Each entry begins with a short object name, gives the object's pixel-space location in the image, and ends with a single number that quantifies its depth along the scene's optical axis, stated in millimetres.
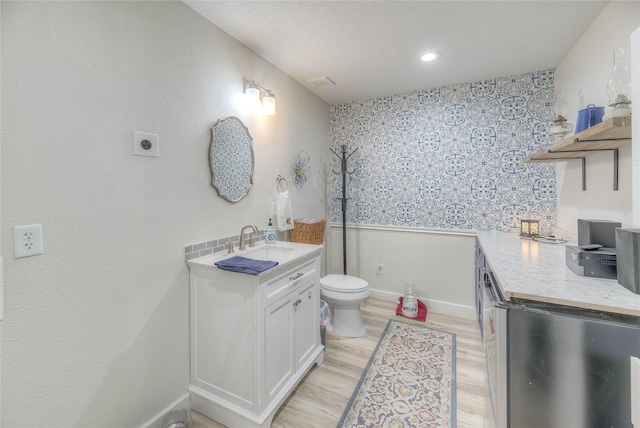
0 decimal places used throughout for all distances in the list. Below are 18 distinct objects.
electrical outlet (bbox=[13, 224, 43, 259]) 970
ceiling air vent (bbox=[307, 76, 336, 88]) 2535
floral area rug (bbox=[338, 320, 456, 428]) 1508
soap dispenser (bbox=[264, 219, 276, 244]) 2102
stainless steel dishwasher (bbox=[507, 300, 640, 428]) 887
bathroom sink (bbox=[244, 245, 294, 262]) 1798
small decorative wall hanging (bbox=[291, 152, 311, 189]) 2623
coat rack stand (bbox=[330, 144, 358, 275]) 3115
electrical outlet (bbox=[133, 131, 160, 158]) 1329
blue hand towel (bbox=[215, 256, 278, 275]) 1364
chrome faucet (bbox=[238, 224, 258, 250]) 1896
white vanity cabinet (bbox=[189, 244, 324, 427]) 1394
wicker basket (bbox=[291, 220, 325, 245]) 2459
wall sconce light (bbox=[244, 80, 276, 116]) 1948
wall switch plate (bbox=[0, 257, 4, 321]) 933
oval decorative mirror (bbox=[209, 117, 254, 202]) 1735
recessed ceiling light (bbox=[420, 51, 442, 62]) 2109
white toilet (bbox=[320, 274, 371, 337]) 2324
